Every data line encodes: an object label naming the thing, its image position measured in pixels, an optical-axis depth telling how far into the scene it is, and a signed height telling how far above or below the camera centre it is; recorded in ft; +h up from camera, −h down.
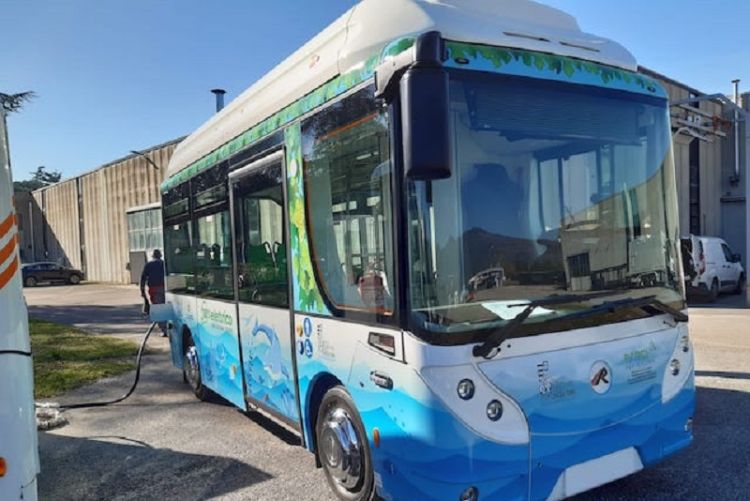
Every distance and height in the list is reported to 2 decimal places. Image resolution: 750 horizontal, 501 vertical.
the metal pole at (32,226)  165.08 +10.67
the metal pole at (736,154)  92.07 +11.98
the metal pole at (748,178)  46.34 +4.03
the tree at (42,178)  307.13 +47.57
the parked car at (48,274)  124.47 -2.55
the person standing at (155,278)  42.29 -1.57
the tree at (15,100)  60.80 +17.98
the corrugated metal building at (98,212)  113.70 +11.36
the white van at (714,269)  56.03 -4.09
